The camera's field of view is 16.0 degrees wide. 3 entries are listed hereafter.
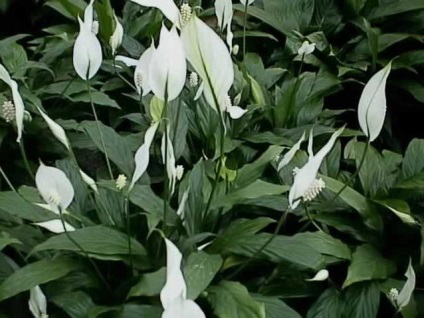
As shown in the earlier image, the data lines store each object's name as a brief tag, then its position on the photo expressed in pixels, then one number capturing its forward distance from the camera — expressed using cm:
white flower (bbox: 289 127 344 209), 187
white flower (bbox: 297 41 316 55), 249
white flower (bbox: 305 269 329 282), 200
